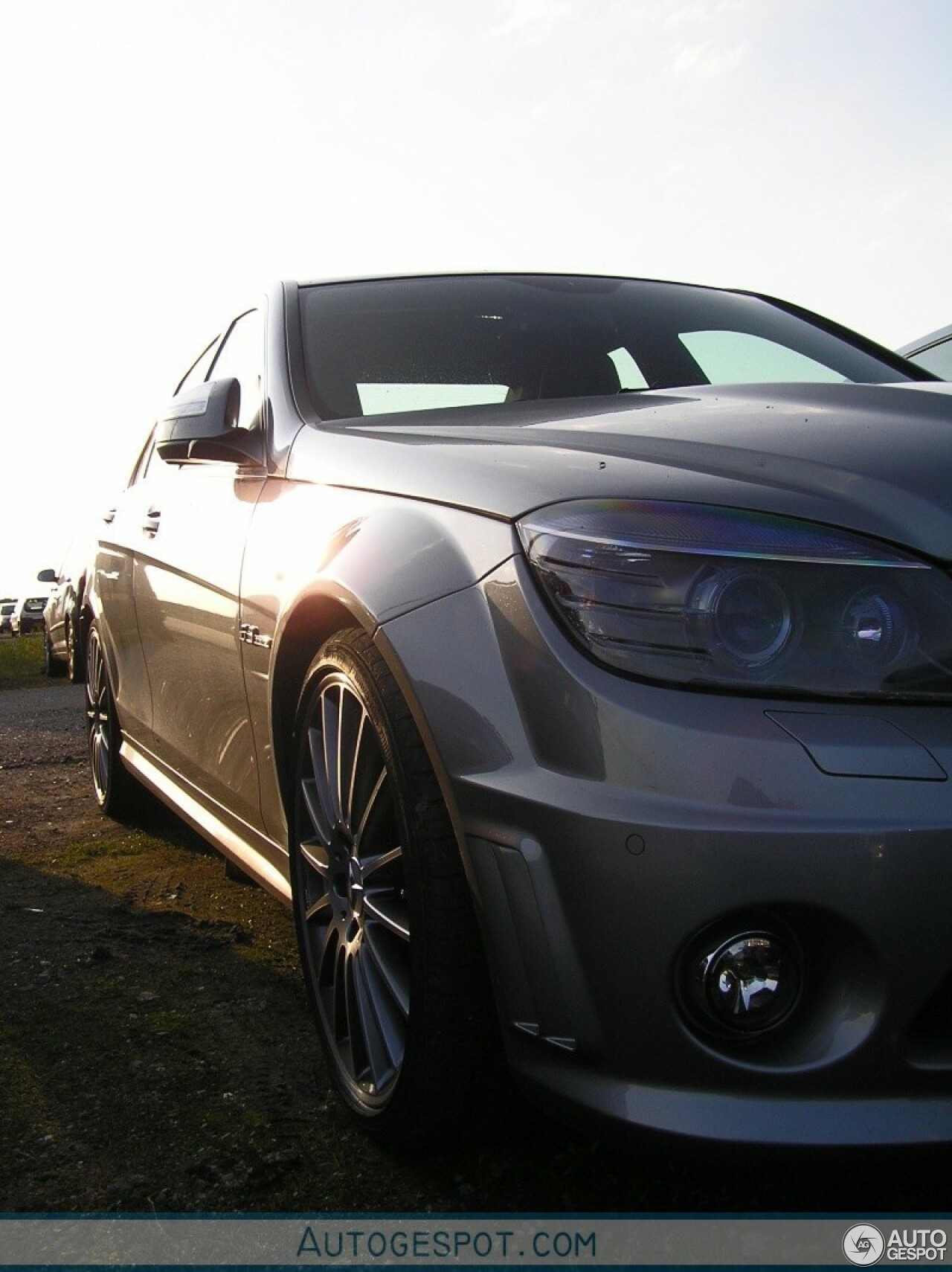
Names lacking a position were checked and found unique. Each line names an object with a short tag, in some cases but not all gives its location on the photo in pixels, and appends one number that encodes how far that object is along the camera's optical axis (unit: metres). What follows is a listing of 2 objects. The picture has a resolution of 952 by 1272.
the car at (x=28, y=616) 41.97
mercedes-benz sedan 1.49
